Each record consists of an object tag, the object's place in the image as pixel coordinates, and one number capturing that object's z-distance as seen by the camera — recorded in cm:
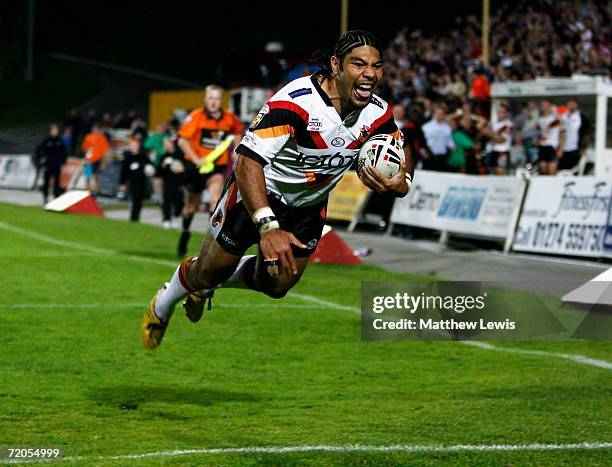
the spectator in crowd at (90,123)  4812
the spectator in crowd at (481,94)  2656
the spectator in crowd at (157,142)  3080
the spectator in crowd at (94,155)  3456
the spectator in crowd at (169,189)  2535
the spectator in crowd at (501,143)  2430
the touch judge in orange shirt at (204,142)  1756
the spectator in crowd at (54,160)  3394
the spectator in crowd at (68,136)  4738
